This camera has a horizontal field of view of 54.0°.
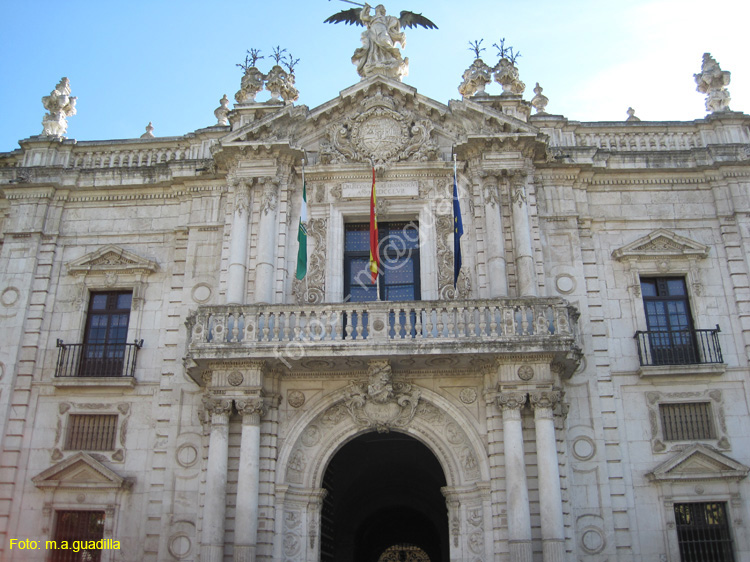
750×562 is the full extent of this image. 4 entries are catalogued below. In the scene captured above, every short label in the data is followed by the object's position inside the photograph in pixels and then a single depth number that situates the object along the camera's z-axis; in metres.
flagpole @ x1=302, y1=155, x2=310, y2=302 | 16.79
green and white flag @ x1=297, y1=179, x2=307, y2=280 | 15.96
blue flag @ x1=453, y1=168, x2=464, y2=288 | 15.90
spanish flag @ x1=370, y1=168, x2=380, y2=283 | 15.98
